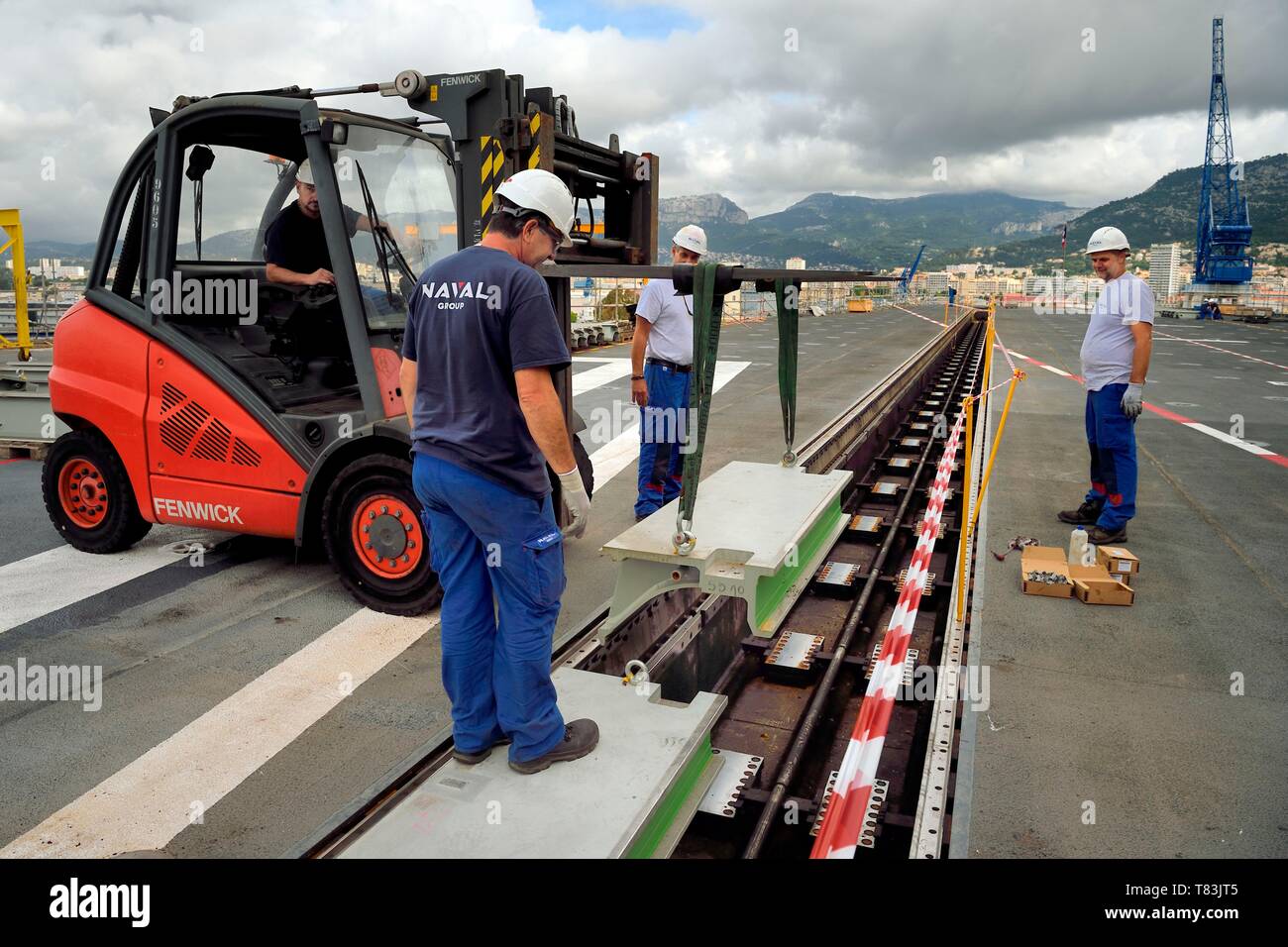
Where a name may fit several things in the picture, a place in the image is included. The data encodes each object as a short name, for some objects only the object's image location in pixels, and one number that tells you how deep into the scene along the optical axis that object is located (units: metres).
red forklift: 5.13
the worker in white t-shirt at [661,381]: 6.59
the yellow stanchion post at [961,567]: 5.21
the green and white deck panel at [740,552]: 4.05
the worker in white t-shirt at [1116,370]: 6.29
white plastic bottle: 5.68
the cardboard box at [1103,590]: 5.40
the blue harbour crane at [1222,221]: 63.12
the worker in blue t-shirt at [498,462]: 2.75
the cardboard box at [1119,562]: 5.68
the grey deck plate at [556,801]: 2.61
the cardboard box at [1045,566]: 5.57
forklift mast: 5.28
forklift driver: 5.55
